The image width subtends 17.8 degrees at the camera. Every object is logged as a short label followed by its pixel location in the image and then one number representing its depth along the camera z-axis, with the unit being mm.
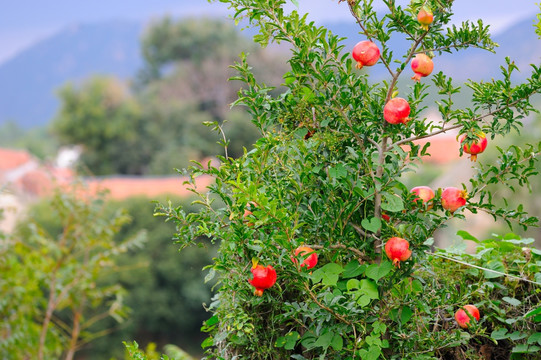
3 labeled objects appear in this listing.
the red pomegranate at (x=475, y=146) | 4690
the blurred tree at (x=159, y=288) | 37780
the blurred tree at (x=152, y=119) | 76063
